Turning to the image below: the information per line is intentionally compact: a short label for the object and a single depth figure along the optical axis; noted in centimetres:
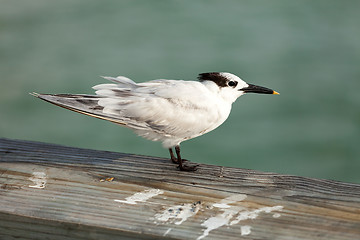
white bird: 614
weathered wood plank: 439
